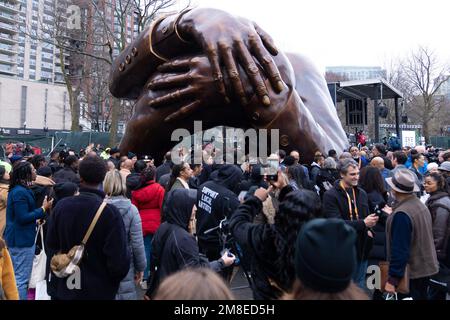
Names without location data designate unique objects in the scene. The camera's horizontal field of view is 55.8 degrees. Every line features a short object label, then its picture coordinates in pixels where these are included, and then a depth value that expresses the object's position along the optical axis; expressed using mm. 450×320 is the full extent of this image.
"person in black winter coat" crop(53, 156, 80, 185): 5719
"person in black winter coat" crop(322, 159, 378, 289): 4227
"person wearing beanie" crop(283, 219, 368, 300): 1679
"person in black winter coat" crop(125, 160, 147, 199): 5719
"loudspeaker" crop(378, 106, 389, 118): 22062
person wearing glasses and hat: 3623
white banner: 22478
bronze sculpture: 8031
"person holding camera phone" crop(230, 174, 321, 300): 2449
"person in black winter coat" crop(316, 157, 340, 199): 6782
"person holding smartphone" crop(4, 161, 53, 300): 4480
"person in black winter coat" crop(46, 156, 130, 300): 3072
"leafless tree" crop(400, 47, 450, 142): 44562
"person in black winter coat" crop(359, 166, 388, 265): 4566
